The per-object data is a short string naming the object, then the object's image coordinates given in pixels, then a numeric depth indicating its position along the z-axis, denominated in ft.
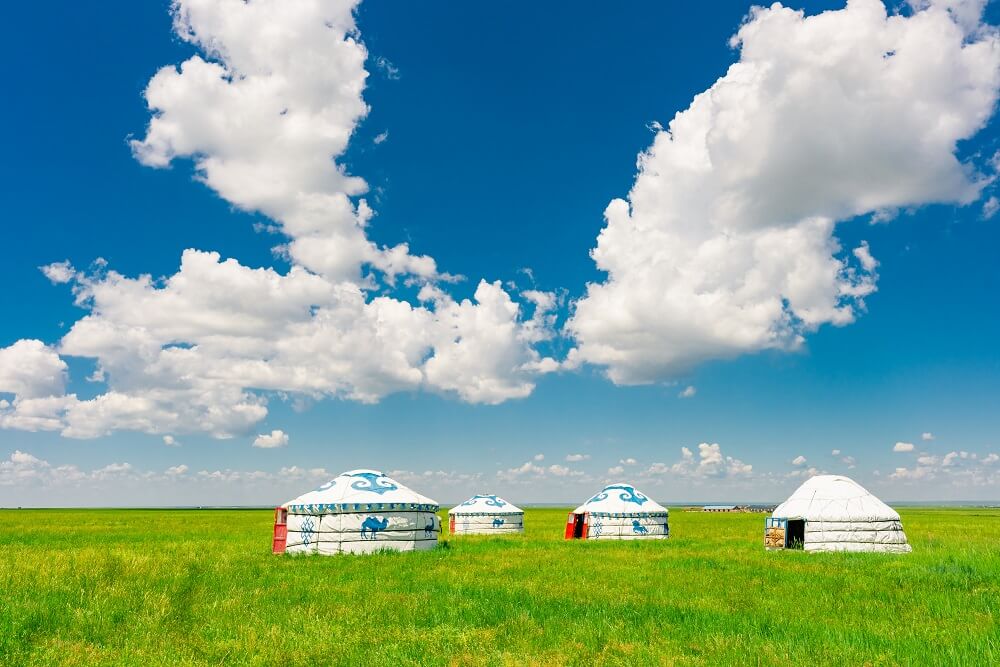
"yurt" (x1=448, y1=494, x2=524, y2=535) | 129.90
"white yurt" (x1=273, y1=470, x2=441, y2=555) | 75.05
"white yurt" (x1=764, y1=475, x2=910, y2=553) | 78.23
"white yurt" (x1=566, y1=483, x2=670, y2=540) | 102.53
